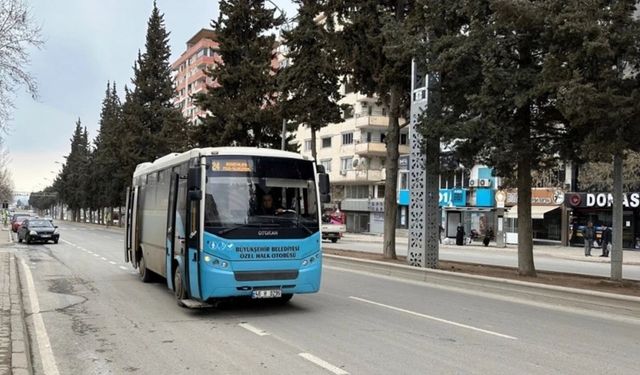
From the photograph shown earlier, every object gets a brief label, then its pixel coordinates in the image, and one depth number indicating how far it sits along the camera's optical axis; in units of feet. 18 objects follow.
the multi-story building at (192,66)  361.10
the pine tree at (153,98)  181.88
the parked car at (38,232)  115.85
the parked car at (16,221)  167.78
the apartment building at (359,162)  224.94
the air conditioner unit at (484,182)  180.65
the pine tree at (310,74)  81.05
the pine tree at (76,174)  323.35
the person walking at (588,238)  114.73
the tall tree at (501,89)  45.88
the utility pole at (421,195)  59.16
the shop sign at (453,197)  187.16
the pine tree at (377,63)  69.31
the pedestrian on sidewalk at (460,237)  150.41
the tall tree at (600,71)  39.99
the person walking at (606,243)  110.80
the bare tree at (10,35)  46.50
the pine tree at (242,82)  121.49
